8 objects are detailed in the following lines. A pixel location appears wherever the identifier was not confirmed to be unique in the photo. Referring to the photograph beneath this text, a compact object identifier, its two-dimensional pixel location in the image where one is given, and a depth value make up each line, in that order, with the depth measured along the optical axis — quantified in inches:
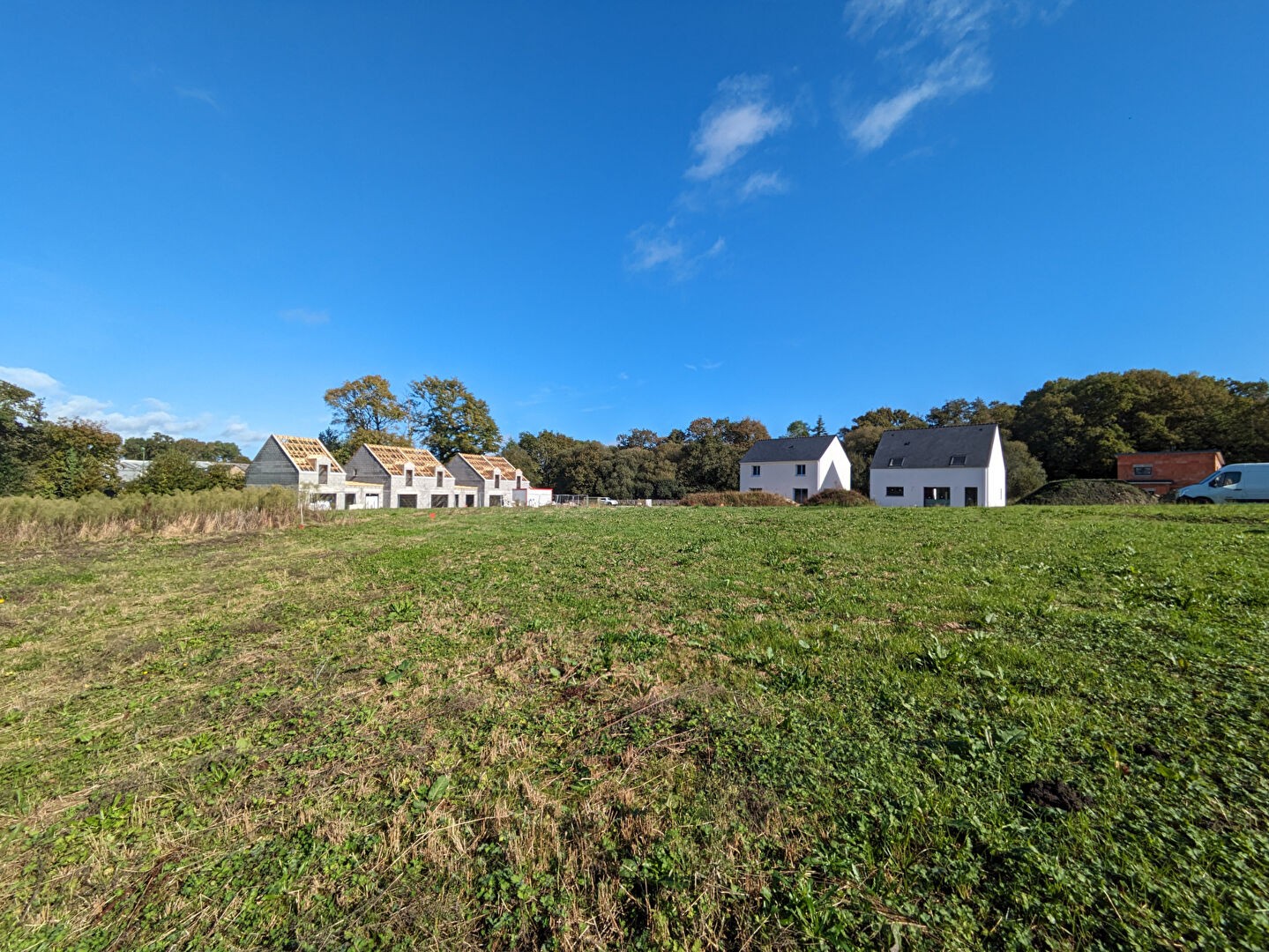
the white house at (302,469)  1354.6
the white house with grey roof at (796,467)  1697.8
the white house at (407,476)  1610.5
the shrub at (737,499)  1384.1
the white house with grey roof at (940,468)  1366.9
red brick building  1363.2
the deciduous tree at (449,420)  2290.8
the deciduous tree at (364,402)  2096.5
